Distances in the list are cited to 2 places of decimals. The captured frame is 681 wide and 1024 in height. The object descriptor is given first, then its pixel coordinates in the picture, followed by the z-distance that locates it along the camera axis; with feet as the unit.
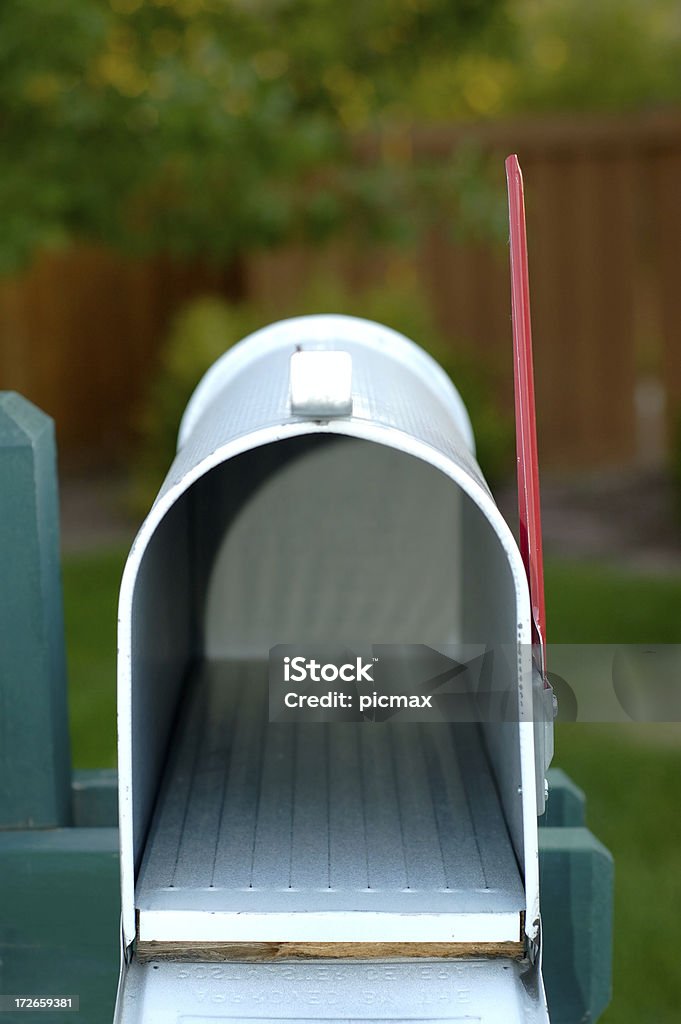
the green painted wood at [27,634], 7.25
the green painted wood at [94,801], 7.90
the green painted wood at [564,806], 7.61
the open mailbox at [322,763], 5.74
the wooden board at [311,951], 5.92
